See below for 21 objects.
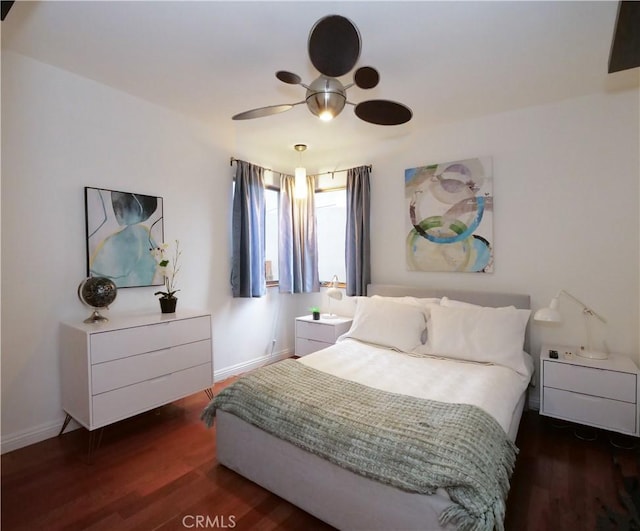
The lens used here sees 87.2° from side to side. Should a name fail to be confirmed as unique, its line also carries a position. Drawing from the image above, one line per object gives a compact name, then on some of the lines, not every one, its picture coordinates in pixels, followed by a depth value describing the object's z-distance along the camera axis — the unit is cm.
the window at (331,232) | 414
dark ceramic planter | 274
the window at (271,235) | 405
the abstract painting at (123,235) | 252
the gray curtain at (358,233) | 369
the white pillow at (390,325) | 274
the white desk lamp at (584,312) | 238
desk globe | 235
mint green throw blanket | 129
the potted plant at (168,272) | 275
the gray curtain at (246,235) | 350
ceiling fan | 144
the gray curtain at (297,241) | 402
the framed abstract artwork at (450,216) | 304
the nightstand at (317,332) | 351
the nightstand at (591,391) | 220
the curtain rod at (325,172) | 354
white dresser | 216
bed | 137
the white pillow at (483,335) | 237
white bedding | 187
